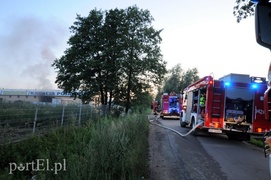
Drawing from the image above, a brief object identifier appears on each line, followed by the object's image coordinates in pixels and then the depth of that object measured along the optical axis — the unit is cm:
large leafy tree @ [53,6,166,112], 2814
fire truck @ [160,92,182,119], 3534
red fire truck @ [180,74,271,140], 1292
